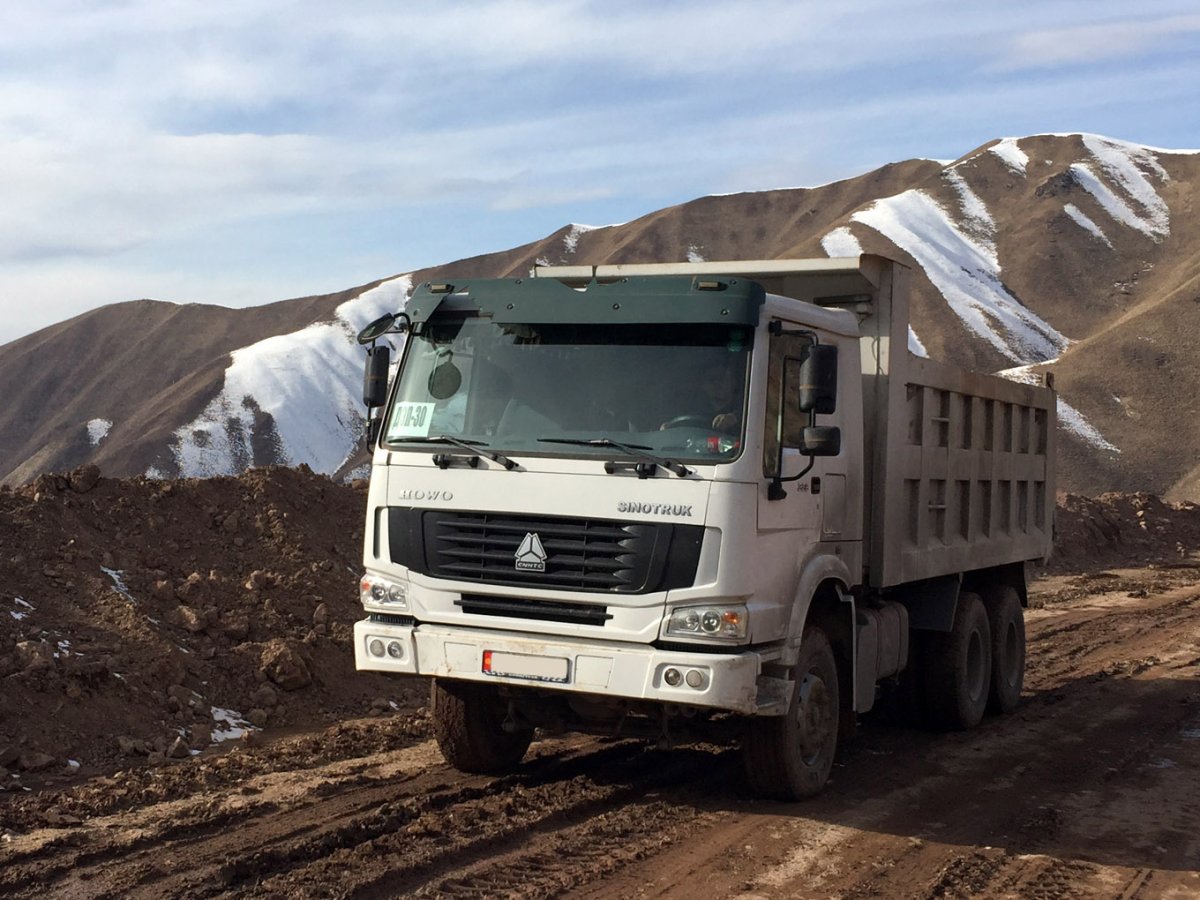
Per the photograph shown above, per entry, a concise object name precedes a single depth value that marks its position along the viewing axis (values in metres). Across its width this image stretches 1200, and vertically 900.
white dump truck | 6.47
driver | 6.61
